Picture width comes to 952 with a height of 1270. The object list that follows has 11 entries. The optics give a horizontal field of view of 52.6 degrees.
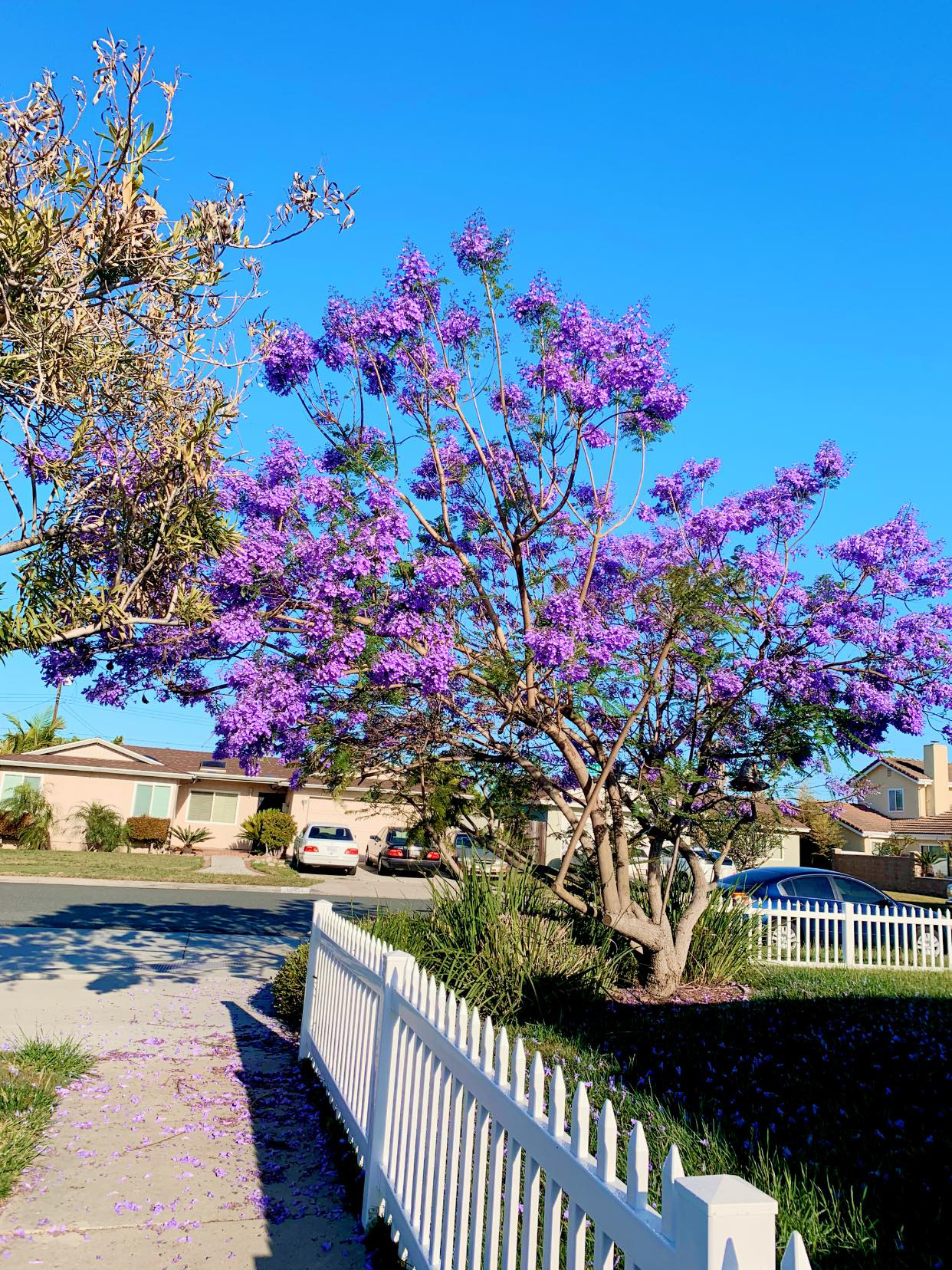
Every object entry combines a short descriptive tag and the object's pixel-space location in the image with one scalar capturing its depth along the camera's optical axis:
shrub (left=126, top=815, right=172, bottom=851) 32.88
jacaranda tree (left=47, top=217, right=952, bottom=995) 7.72
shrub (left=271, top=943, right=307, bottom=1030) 8.70
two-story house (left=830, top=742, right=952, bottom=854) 39.78
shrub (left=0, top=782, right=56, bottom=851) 30.94
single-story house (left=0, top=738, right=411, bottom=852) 33.28
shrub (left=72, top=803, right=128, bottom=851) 32.19
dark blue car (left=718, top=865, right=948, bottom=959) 14.55
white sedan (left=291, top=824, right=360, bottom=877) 29.28
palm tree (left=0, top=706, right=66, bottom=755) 38.69
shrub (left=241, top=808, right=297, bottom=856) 33.53
